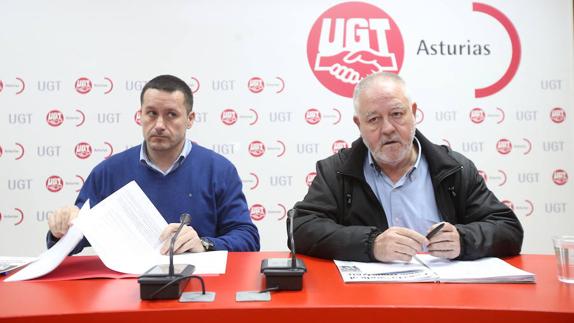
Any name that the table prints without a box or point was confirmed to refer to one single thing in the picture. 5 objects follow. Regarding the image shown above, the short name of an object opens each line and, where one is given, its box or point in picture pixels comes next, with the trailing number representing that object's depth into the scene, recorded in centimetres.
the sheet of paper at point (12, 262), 125
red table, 82
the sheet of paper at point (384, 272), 105
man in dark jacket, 165
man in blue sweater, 197
